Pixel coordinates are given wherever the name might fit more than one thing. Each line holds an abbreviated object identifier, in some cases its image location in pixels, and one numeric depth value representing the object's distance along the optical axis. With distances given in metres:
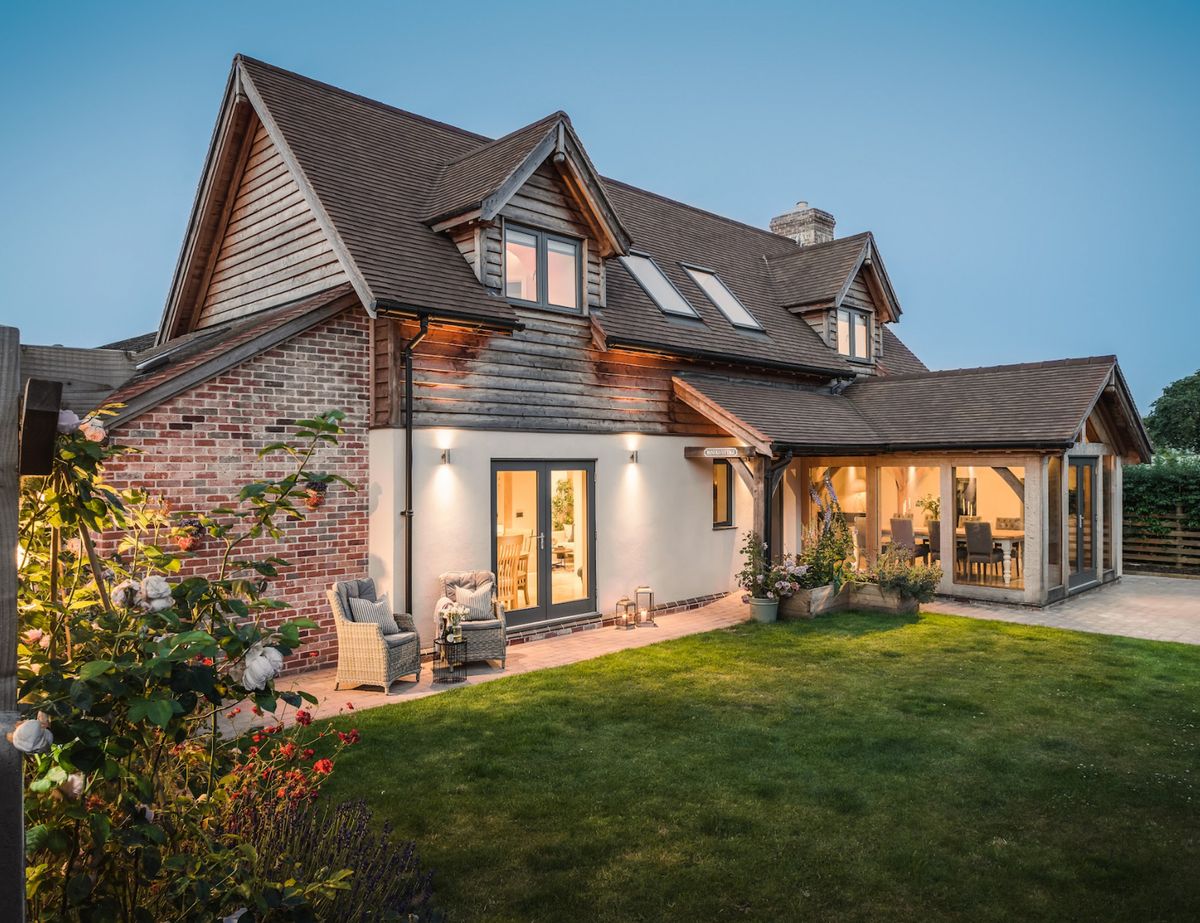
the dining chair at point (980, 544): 13.85
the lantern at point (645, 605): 12.13
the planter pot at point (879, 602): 12.58
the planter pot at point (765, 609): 12.03
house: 9.44
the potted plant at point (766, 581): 12.05
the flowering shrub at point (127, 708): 2.46
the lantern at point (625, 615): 11.88
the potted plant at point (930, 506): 17.97
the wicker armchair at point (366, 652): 8.35
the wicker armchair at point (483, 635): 9.25
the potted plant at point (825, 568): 12.16
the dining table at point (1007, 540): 14.55
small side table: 8.97
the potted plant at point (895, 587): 12.55
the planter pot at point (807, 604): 12.09
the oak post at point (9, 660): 2.18
